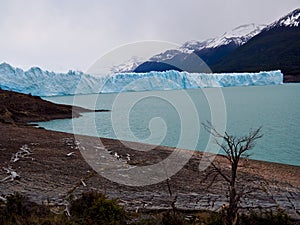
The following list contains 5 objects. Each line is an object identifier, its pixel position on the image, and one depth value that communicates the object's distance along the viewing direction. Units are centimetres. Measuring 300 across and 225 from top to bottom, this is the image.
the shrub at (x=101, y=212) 662
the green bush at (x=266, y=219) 653
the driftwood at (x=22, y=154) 1446
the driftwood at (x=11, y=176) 1120
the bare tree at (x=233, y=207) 562
